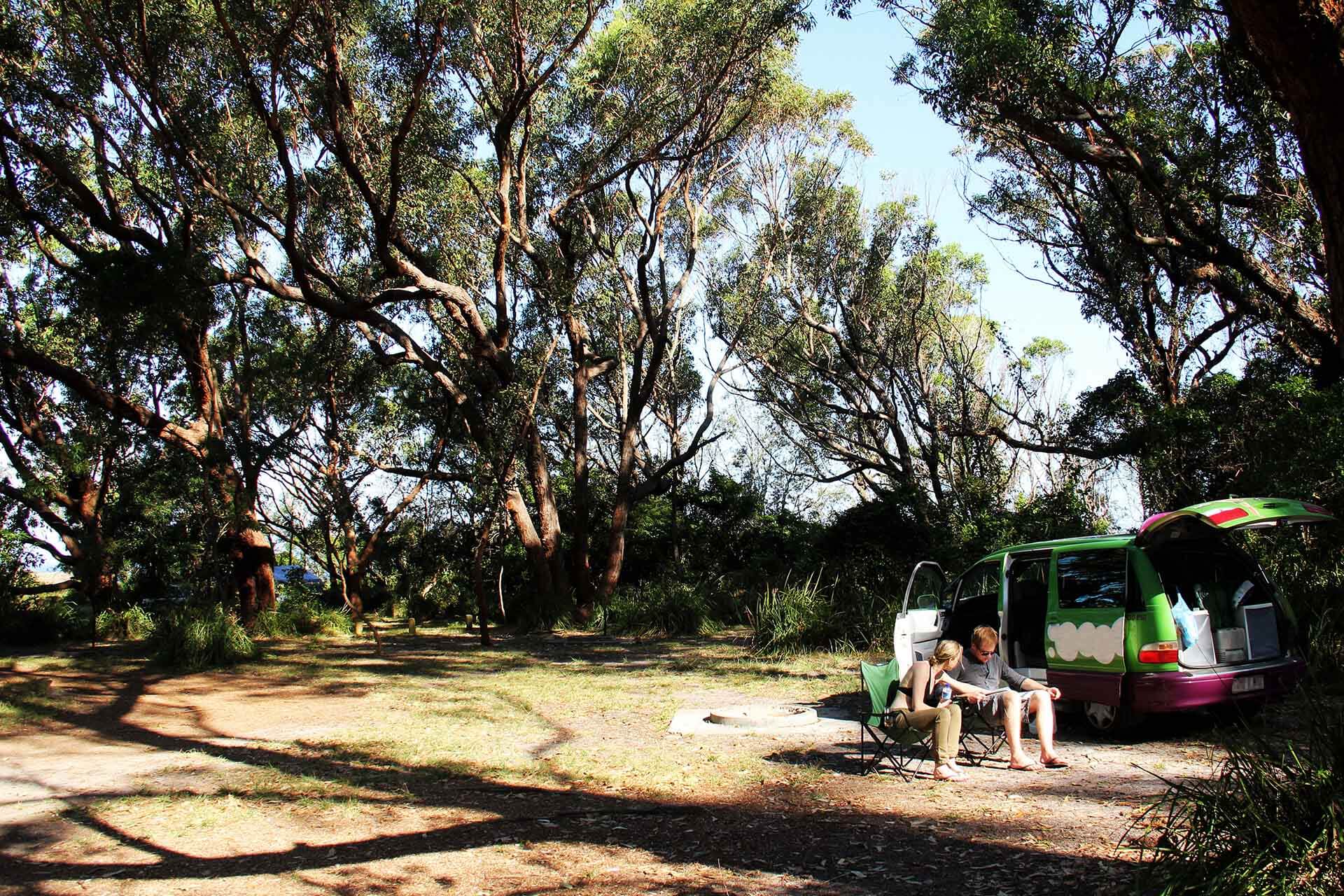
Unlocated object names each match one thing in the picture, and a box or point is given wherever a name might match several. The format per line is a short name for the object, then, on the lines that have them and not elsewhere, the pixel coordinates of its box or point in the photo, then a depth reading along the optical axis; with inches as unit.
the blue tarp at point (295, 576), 970.1
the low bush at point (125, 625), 741.9
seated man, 267.6
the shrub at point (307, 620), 778.8
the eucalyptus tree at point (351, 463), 865.5
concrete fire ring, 346.0
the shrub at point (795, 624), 564.7
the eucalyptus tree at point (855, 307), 968.3
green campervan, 272.4
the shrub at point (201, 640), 566.3
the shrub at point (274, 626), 746.8
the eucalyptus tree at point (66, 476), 777.6
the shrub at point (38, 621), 714.8
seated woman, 263.1
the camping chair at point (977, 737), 285.1
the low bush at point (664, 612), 739.4
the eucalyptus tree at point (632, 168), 754.8
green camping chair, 270.1
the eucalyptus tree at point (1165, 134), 498.9
